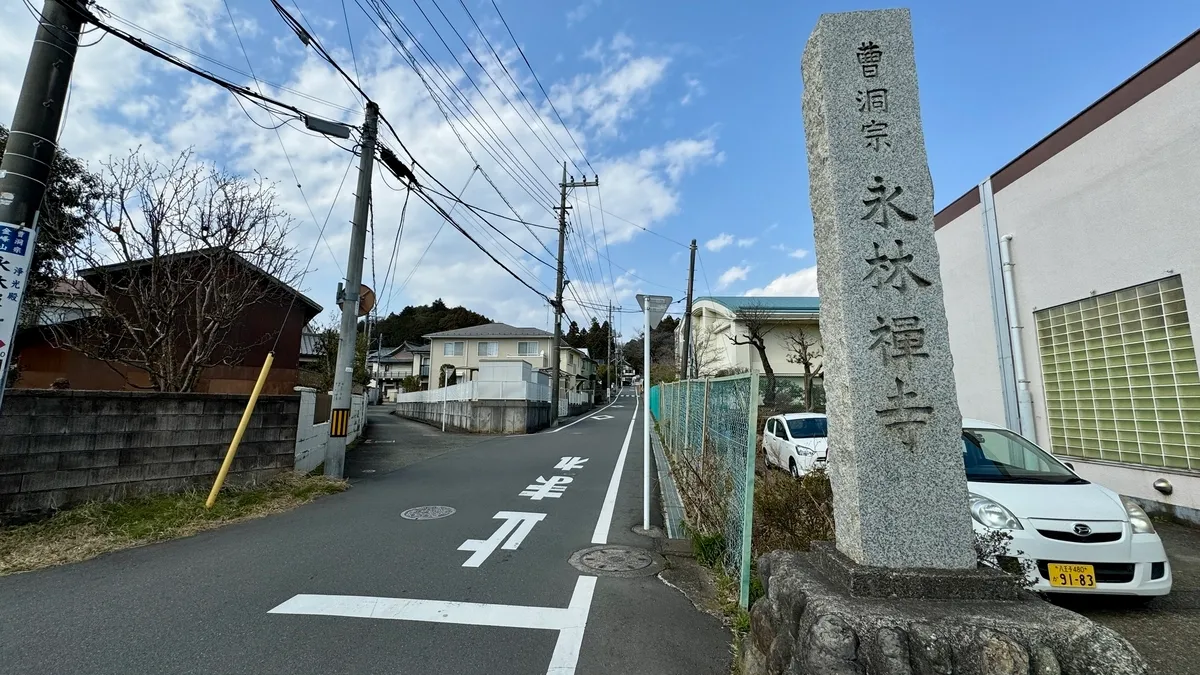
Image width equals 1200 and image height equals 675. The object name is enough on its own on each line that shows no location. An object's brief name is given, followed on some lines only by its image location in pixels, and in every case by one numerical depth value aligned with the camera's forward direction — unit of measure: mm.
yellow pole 6617
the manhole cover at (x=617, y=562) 4926
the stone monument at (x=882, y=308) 2818
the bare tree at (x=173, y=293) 8102
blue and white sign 4875
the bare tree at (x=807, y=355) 20922
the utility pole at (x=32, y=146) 4957
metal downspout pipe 9484
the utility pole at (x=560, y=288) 24731
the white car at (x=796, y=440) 9703
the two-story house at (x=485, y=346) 42156
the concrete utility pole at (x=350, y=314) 8938
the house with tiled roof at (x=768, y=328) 25859
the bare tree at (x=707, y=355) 31688
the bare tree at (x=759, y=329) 22734
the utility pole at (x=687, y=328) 24009
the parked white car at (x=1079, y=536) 3961
